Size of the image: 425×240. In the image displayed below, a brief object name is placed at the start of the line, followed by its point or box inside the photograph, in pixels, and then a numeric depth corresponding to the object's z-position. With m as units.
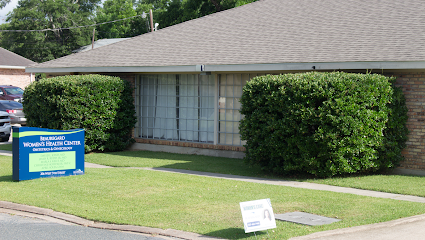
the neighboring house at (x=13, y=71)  38.44
